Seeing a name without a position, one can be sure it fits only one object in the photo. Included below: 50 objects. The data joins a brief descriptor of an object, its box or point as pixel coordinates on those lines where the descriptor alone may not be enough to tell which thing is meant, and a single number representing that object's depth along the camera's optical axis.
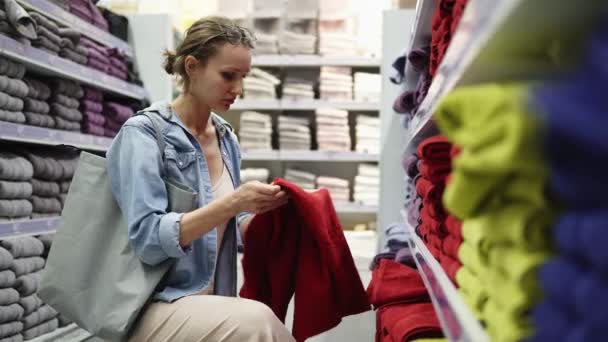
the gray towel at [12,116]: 2.65
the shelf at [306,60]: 4.43
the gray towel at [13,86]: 2.65
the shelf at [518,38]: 0.57
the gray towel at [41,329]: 2.83
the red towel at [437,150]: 1.29
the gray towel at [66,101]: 3.17
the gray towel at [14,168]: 2.66
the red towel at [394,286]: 1.80
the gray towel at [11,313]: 2.59
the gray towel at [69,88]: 3.19
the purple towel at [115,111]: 3.69
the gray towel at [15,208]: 2.65
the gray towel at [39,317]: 2.81
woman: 1.62
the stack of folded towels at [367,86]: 4.44
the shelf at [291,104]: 4.39
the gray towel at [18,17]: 2.53
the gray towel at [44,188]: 2.95
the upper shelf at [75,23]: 2.90
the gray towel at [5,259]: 2.56
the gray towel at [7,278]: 2.60
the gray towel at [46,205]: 2.95
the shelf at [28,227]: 2.63
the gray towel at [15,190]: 2.64
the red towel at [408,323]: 1.40
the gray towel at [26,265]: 2.70
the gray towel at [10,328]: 2.62
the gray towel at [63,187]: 3.20
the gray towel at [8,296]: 2.61
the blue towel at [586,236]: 0.49
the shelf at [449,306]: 0.76
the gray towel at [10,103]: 2.63
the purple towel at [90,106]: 3.45
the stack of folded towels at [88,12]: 3.30
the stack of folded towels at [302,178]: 4.64
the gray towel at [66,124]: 3.14
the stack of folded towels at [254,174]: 4.46
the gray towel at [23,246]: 2.67
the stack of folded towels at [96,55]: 3.40
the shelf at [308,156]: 4.31
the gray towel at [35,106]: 2.90
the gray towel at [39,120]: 2.90
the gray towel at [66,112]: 3.15
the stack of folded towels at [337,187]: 4.50
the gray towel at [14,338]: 2.63
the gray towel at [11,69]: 2.66
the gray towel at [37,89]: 2.91
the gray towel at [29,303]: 2.76
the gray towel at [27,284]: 2.72
